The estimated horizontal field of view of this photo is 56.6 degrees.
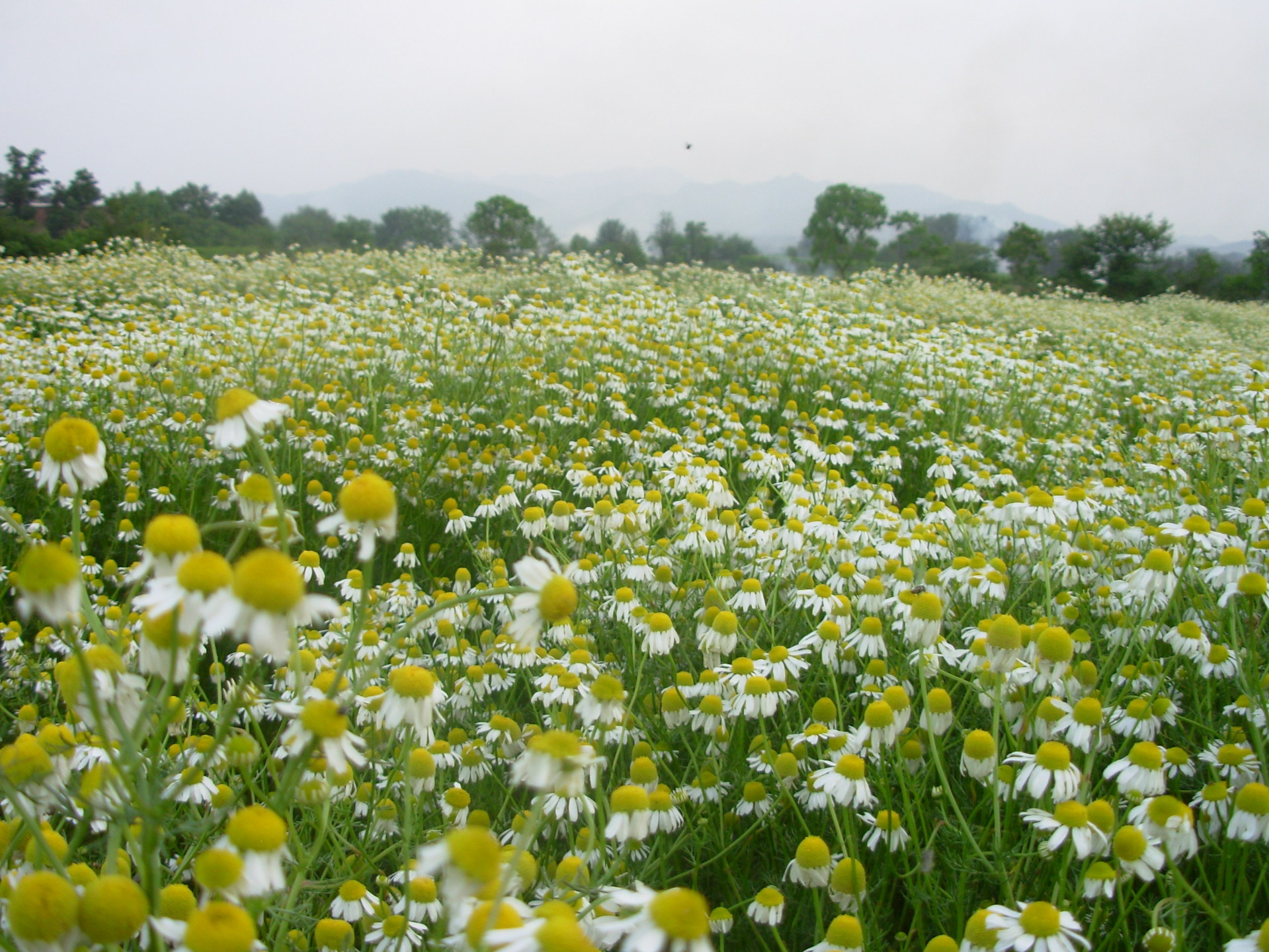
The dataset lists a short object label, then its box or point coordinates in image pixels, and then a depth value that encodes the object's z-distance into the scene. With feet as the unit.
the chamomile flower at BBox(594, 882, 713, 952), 0.58
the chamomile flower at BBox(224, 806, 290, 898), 0.58
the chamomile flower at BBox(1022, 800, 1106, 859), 0.82
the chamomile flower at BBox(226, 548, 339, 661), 0.55
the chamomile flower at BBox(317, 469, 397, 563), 0.62
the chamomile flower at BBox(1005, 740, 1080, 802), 0.87
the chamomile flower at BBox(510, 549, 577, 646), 0.61
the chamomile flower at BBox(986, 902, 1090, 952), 0.76
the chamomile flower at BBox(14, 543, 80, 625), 0.55
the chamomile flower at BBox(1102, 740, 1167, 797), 0.91
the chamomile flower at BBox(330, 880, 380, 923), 0.85
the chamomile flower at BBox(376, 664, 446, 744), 0.76
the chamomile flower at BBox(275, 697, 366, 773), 0.57
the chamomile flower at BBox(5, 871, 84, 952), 0.54
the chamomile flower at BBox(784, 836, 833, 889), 0.86
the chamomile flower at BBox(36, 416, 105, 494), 0.66
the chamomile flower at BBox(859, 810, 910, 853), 0.91
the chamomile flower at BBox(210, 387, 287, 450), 0.70
